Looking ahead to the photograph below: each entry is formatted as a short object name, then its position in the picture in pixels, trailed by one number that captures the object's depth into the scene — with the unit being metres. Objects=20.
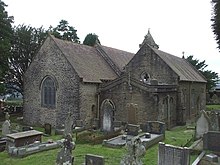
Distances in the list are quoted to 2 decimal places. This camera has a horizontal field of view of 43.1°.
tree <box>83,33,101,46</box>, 46.62
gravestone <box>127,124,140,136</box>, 18.98
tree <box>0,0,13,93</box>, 29.52
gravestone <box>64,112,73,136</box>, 13.53
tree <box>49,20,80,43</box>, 49.72
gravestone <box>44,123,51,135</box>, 22.53
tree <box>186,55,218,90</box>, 51.89
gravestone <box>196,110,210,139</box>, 17.14
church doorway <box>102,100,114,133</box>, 20.78
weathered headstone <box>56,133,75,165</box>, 10.02
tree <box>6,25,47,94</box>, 37.62
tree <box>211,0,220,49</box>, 22.04
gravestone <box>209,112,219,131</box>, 17.16
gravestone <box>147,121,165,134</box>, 19.38
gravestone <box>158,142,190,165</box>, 10.43
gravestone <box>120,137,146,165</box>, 8.73
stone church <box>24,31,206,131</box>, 24.92
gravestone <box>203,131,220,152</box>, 14.41
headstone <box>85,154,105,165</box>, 10.50
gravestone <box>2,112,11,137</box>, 20.59
